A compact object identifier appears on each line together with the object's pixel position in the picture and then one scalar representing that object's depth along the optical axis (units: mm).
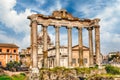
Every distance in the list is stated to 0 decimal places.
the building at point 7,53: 79125
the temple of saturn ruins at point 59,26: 38250
